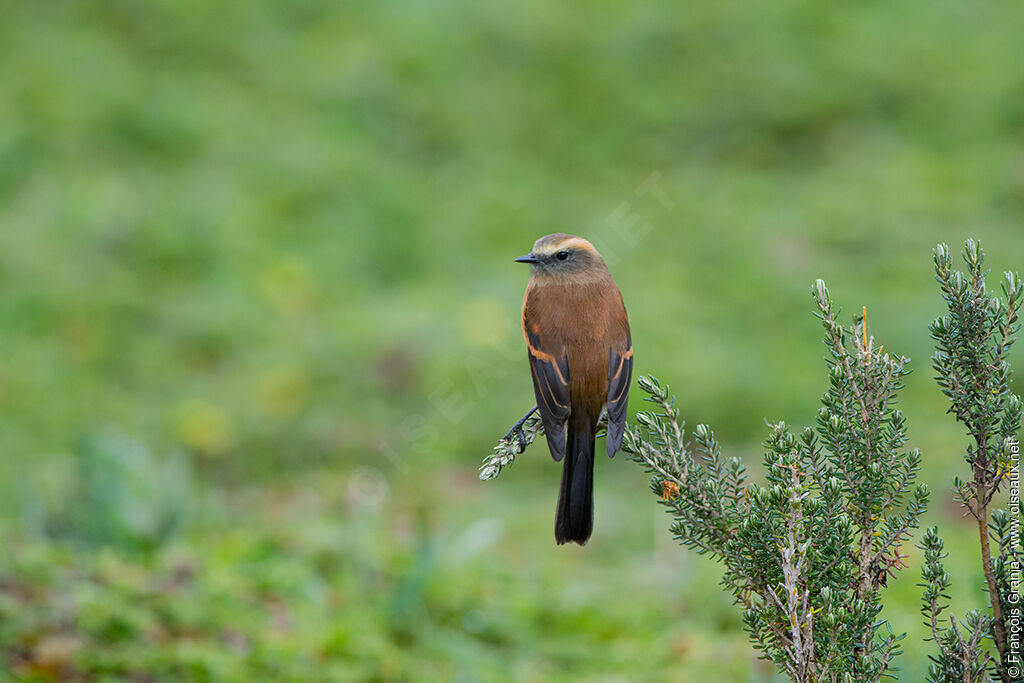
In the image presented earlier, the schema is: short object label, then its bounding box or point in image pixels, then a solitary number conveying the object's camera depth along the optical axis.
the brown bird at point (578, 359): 5.50
